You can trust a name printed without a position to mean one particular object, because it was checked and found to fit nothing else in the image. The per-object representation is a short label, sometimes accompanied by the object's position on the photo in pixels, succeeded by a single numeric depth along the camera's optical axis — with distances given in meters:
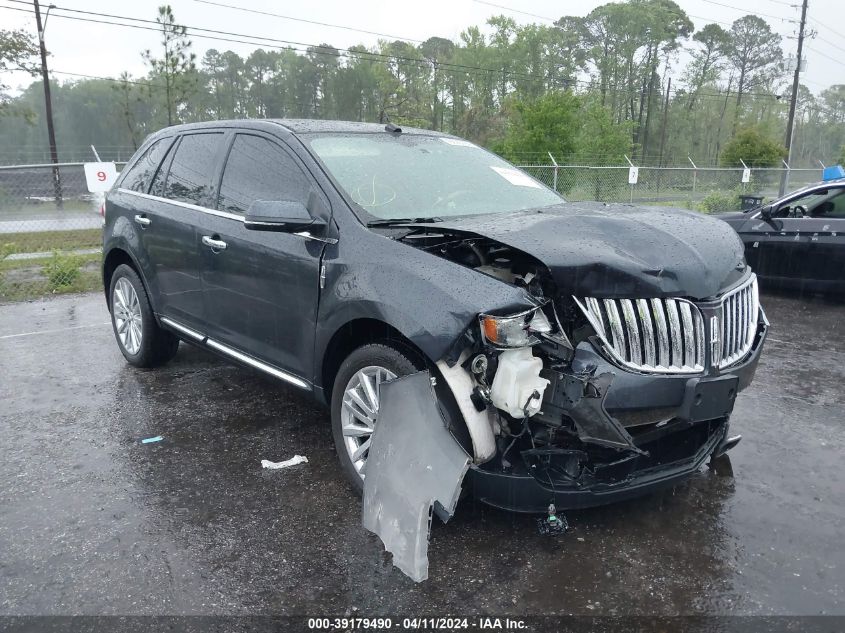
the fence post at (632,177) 17.41
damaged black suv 2.79
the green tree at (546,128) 23.08
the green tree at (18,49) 25.89
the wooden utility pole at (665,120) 57.52
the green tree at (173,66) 27.80
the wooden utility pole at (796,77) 25.41
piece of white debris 3.88
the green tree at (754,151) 28.50
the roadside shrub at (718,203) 20.52
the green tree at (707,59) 62.82
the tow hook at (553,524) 2.83
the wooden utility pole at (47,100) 25.14
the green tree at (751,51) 66.25
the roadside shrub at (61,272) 9.43
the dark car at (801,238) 7.82
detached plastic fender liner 2.72
